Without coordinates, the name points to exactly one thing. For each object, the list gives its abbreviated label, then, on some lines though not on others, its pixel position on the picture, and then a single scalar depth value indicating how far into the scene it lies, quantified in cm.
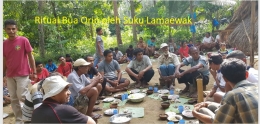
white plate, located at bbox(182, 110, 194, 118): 388
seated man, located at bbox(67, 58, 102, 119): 384
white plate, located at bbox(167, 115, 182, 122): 379
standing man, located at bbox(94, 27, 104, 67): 684
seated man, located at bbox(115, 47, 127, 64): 1022
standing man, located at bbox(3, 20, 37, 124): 376
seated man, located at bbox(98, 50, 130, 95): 569
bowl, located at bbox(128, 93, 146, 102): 489
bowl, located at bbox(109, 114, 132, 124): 372
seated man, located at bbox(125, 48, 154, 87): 601
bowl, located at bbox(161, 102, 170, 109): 444
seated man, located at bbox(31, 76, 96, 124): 210
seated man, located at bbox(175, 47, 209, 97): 505
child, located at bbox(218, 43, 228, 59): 834
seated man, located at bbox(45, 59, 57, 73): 654
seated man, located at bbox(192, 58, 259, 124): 189
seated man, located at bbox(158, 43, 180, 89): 569
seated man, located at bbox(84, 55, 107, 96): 534
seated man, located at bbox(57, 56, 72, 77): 585
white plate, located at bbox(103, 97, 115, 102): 506
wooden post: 514
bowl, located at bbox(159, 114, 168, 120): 393
